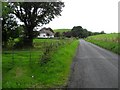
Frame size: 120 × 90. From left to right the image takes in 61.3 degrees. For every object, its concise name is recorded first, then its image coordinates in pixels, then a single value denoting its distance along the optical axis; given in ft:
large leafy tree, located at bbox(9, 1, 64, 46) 60.48
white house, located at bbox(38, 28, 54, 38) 186.65
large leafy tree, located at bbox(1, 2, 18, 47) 58.14
